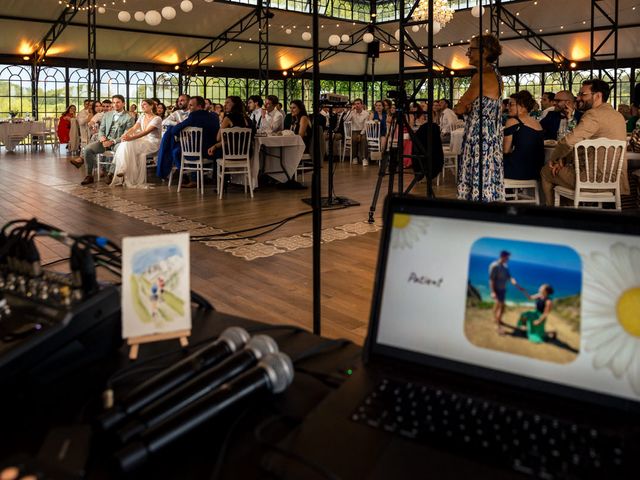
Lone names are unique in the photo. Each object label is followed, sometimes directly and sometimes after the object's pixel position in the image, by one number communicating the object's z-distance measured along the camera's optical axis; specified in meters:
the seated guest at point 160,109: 10.23
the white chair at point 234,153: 7.13
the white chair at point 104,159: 8.52
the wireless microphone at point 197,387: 0.64
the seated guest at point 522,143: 5.21
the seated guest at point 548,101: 9.33
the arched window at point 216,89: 19.95
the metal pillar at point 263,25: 14.46
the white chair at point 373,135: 11.32
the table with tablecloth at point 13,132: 14.03
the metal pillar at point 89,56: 11.10
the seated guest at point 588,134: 4.86
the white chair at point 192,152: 7.51
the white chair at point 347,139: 12.30
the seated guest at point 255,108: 9.72
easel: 0.88
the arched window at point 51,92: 17.00
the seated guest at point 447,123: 11.01
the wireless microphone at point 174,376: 0.66
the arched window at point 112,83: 17.91
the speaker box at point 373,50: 9.58
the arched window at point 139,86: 18.39
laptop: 0.61
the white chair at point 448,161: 8.68
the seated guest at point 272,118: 9.30
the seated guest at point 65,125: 14.10
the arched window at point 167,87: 18.83
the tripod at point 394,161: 4.33
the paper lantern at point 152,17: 13.37
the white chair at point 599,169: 4.69
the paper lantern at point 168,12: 13.31
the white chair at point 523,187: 5.31
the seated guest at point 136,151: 8.09
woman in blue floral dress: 4.35
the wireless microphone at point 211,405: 0.60
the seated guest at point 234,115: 7.46
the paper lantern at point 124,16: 13.73
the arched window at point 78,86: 17.36
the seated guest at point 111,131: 8.57
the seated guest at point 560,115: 7.54
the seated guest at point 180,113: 9.41
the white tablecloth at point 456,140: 9.29
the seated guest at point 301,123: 8.52
